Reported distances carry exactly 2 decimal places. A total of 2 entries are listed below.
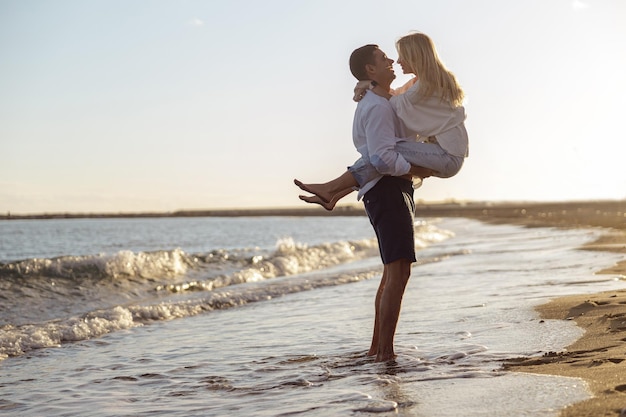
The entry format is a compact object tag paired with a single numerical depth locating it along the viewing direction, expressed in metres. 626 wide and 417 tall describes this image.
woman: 4.60
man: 4.72
